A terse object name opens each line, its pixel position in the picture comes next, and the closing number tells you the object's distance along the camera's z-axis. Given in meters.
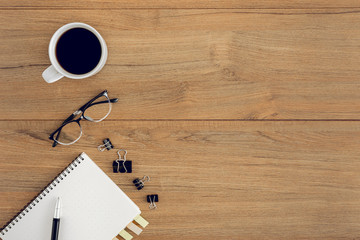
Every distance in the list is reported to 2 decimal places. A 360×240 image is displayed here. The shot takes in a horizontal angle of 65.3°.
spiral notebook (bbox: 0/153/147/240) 0.67
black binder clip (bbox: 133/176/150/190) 0.67
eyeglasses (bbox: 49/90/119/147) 0.66
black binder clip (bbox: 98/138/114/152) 0.67
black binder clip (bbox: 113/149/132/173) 0.67
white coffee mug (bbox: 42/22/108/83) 0.60
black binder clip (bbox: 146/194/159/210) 0.67
